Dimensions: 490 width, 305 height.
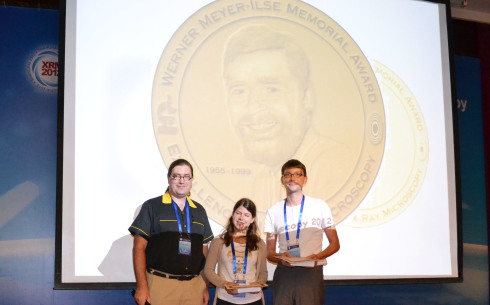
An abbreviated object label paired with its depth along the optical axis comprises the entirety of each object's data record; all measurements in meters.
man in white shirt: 3.07
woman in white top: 3.08
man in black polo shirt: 2.78
